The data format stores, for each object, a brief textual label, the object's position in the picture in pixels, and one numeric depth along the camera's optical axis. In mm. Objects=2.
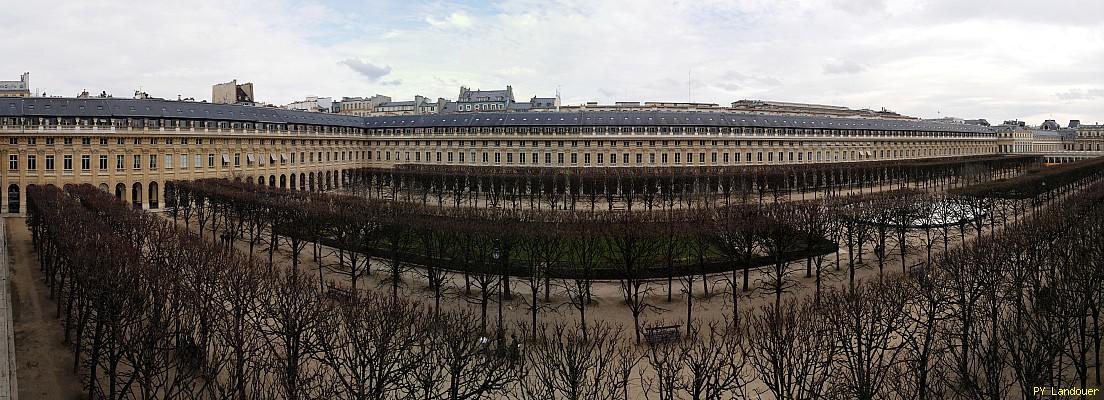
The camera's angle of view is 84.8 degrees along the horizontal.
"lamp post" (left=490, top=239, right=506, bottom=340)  24981
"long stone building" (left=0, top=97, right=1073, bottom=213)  52203
